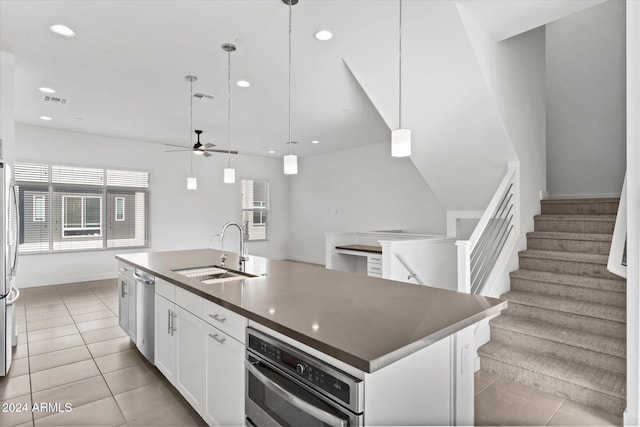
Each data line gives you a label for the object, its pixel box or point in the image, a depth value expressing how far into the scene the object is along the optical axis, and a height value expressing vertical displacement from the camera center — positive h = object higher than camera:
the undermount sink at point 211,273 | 2.71 -0.47
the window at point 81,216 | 6.55 +0.02
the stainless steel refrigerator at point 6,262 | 2.79 -0.38
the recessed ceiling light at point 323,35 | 3.17 +1.70
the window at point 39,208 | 6.23 +0.16
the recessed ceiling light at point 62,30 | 2.97 +1.65
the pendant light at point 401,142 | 2.35 +0.52
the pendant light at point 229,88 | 3.39 +1.66
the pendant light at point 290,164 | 2.95 +0.45
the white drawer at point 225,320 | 1.68 -0.55
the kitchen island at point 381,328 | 1.20 -0.44
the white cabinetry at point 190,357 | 2.09 -0.89
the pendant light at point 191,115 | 4.10 +1.65
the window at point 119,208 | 7.11 +0.18
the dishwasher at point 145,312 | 2.84 -0.81
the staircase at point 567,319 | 2.55 -0.92
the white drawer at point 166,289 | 2.44 -0.54
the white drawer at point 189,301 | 2.10 -0.54
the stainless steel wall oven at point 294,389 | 1.16 -0.66
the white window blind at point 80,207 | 6.18 +0.18
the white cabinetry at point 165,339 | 2.44 -0.91
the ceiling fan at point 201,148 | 4.51 +0.90
